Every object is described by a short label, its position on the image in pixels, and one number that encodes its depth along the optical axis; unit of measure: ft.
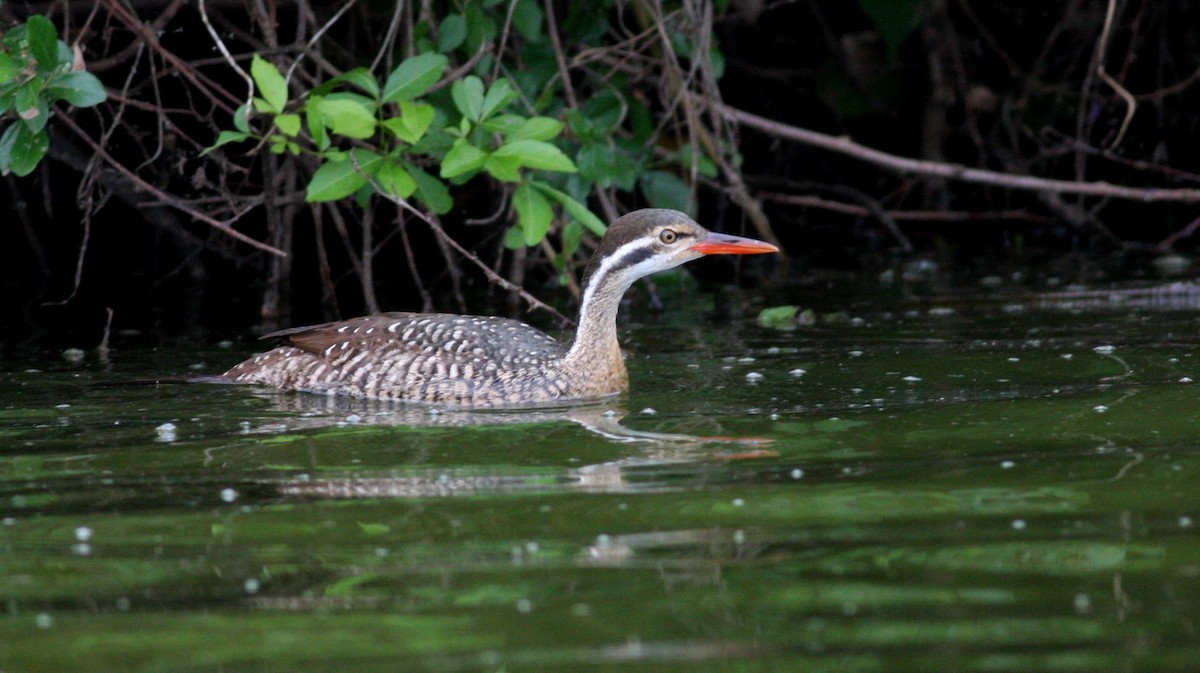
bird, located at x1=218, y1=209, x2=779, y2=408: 53.52
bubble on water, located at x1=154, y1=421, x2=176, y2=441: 45.19
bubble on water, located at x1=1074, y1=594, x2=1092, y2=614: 27.49
